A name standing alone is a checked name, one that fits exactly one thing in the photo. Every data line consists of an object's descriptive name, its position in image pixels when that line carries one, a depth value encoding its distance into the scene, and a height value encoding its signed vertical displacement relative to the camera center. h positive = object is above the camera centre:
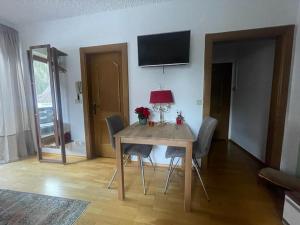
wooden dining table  1.63 -0.49
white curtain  2.84 -0.10
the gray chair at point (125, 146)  2.04 -0.72
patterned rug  1.58 -1.23
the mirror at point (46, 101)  2.69 -0.11
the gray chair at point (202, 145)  1.84 -0.63
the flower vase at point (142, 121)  2.44 -0.41
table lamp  2.36 -0.04
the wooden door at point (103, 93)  2.84 +0.02
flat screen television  2.32 +0.67
